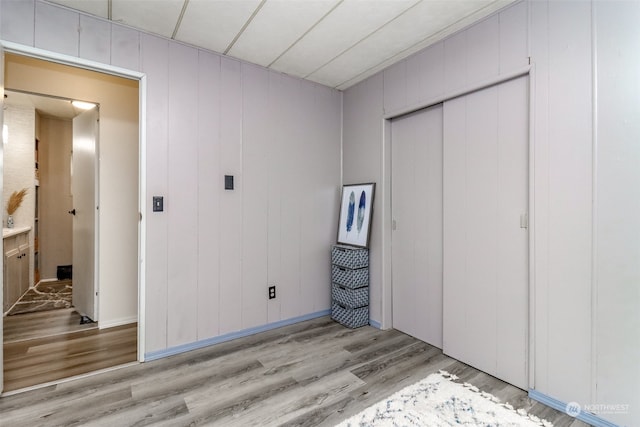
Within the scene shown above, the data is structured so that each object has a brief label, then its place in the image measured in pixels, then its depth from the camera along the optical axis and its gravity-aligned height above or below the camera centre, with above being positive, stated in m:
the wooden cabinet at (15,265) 3.29 -0.63
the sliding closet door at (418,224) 2.63 -0.10
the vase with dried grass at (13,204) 4.14 +0.09
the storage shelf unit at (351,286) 3.06 -0.73
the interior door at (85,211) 3.11 +0.00
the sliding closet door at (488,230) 2.04 -0.12
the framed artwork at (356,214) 3.11 -0.02
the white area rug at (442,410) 1.70 -1.13
